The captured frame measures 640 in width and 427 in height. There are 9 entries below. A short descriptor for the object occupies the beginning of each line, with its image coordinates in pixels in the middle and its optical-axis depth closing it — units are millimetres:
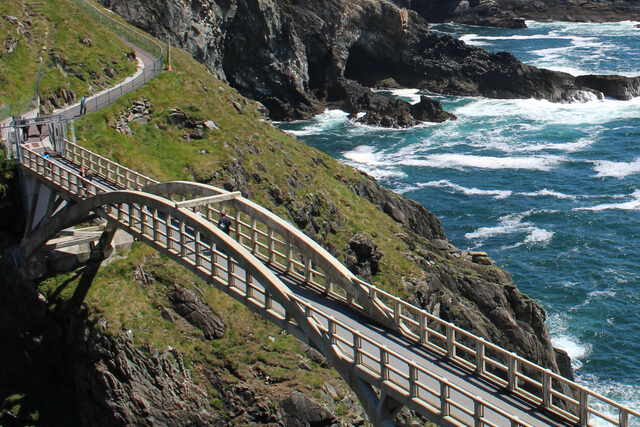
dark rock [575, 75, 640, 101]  112338
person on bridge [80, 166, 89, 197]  32744
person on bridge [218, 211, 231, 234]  29345
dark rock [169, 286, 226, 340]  32625
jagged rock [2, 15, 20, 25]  53969
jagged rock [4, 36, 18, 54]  50812
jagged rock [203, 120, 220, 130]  47909
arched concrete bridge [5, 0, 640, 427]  19625
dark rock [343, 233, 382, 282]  41344
